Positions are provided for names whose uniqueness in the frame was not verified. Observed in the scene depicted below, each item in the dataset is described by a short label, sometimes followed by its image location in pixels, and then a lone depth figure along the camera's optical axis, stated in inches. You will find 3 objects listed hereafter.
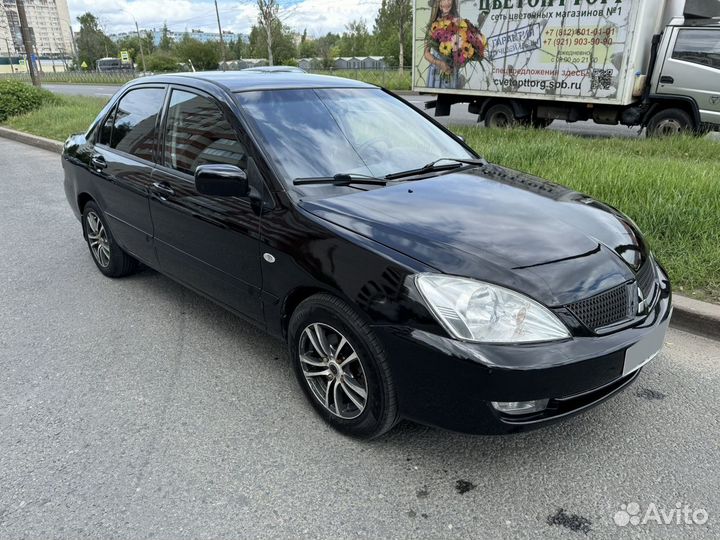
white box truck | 397.7
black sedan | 88.7
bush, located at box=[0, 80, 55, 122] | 609.9
